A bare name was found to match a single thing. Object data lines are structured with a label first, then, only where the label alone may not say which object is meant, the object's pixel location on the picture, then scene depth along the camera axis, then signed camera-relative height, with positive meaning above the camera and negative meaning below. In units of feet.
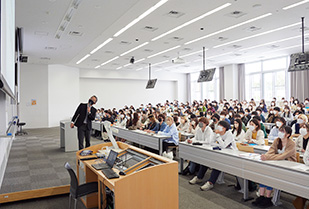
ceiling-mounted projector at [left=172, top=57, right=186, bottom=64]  37.24 +6.49
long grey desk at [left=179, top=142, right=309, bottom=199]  10.55 -3.32
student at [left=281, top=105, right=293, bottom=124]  33.57 -1.38
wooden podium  8.73 -3.11
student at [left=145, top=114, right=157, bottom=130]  26.91 -2.18
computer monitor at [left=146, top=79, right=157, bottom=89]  55.60 +4.51
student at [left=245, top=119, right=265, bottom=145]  17.49 -2.28
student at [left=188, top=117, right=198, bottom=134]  24.37 -2.19
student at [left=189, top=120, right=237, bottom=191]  15.31 -2.61
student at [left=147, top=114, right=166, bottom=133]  25.48 -2.24
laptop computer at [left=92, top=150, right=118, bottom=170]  11.17 -2.73
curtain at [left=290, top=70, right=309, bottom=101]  44.50 +3.42
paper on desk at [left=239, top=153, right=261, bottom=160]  12.94 -2.86
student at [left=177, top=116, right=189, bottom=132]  27.43 -2.44
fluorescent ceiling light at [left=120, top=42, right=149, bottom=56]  35.33 +8.62
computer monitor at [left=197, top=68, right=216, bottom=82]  41.27 +4.83
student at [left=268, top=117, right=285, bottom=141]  19.71 -2.45
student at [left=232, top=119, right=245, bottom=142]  19.42 -2.31
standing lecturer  21.75 -1.41
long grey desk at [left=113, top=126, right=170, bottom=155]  21.44 -3.36
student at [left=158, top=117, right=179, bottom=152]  21.36 -2.78
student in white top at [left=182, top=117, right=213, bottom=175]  18.08 -2.48
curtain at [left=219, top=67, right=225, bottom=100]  60.72 +5.29
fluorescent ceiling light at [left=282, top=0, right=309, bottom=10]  20.86 +8.55
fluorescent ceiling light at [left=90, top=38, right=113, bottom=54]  32.78 +8.55
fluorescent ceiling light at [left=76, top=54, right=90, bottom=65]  44.48 +8.72
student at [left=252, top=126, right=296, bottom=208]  12.52 -2.61
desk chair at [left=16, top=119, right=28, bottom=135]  40.89 -4.64
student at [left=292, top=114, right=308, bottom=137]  20.35 -1.89
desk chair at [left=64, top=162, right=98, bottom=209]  10.75 -3.85
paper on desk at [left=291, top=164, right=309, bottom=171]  10.66 -2.86
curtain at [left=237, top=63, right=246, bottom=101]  56.34 +4.89
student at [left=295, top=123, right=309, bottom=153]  15.29 -2.16
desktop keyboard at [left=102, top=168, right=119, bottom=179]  9.77 -2.86
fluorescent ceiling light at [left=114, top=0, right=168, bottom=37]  20.29 +8.32
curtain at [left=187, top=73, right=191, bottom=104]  75.56 +5.09
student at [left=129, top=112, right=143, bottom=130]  29.42 -2.07
